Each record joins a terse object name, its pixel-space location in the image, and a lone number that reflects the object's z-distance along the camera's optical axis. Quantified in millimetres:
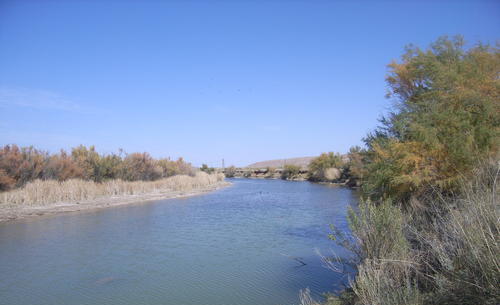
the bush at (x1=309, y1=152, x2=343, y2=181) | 61169
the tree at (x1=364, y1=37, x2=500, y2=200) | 10422
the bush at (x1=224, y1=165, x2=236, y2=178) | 97938
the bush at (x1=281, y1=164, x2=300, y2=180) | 74762
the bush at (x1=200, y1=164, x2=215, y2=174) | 76606
